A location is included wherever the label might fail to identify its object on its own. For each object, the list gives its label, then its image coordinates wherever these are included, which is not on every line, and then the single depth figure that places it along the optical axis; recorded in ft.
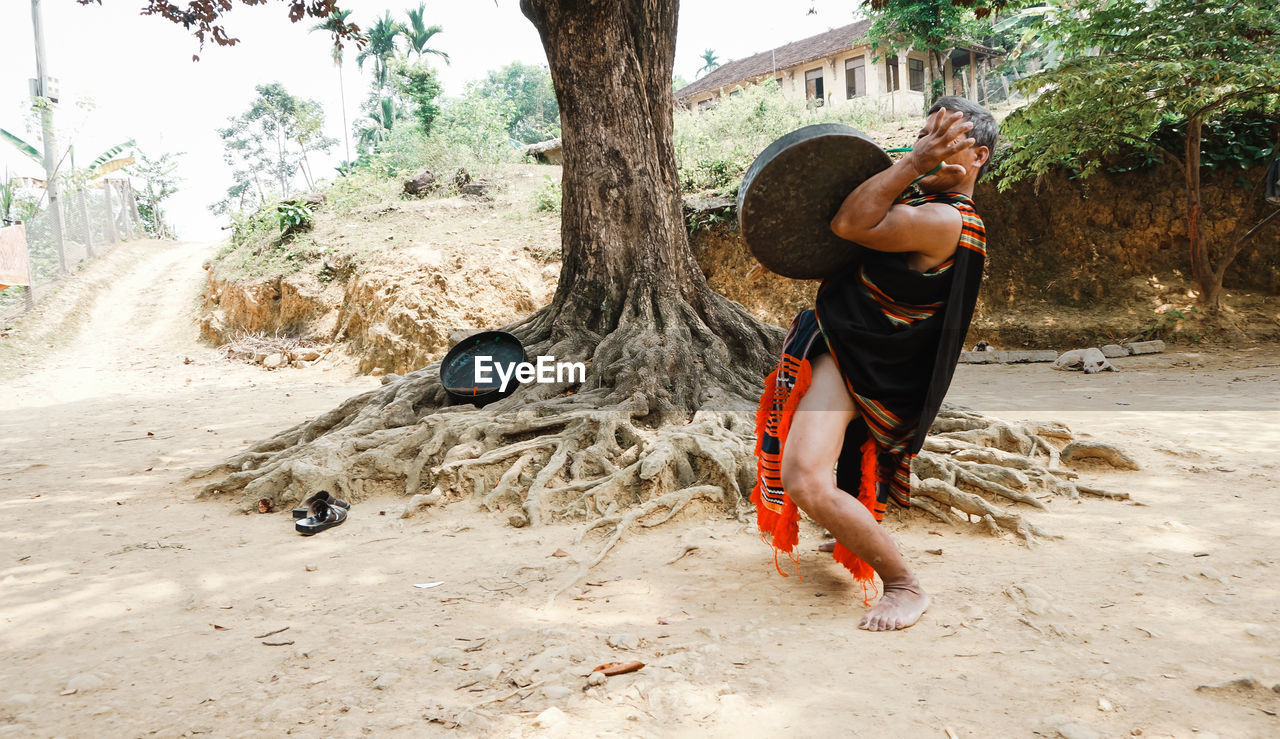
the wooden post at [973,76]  74.23
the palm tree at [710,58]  159.12
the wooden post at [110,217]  63.10
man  6.98
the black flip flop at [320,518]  11.47
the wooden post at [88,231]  56.63
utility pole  49.29
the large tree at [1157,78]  27.37
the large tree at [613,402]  11.99
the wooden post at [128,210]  68.80
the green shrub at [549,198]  43.01
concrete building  74.38
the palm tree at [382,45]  106.73
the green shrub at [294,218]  44.86
